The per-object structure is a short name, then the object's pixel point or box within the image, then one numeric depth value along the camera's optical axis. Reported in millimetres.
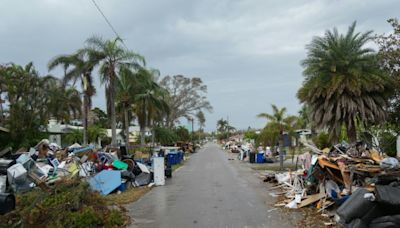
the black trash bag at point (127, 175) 16377
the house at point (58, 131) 50500
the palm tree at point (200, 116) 72438
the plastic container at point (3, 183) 13323
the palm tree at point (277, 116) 27938
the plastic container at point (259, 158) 33859
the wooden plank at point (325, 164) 11367
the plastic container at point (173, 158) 31144
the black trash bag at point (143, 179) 17078
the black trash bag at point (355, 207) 7184
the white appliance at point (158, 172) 17484
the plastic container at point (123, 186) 15172
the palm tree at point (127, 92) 26266
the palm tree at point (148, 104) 38406
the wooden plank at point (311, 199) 10984
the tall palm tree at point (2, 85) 31864
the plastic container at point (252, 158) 33969
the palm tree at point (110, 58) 25609
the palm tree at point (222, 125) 145875
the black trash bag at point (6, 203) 6329
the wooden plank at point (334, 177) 11190
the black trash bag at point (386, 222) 6875
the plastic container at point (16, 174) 13930
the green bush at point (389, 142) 25338
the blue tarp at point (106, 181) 14242
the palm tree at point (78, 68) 26281
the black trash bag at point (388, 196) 6984
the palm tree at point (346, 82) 18578
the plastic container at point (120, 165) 17284
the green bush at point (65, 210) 8117
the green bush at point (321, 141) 35375
